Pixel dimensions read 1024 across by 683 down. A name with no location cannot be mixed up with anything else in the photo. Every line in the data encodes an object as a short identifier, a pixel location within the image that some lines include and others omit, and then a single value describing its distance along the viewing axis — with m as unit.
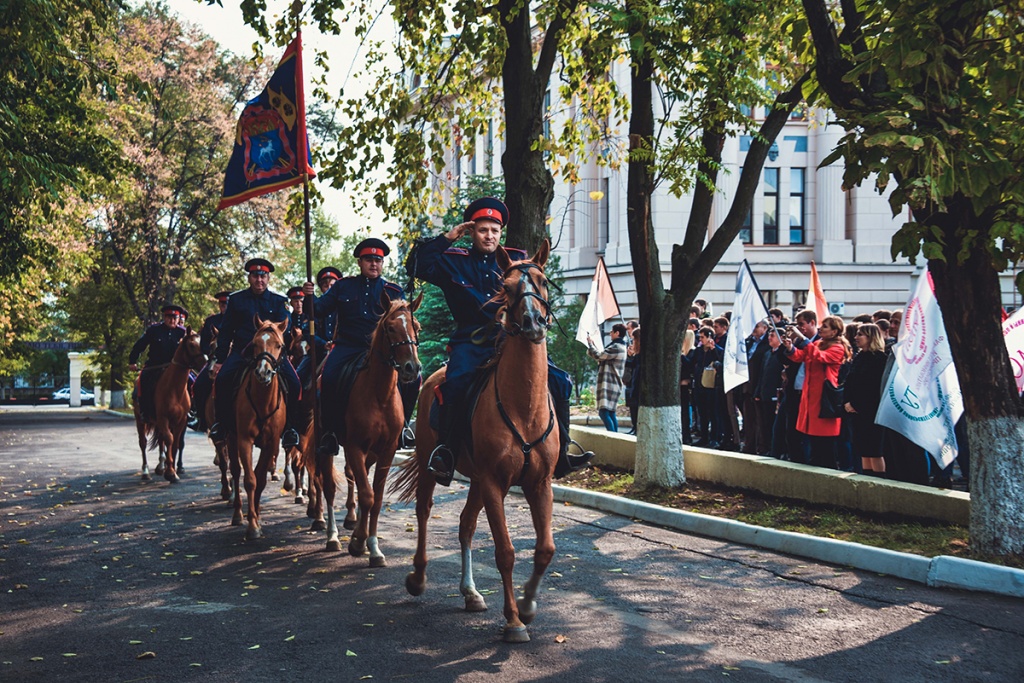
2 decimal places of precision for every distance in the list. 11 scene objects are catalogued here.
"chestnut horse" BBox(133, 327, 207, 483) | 16.12
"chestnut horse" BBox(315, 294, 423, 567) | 9.30
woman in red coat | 13.56
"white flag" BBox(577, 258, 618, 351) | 21.06
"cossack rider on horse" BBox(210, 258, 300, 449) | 12.05
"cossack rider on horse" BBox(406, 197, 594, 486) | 7.49
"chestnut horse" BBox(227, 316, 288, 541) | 11.01
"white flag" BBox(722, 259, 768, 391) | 16.28
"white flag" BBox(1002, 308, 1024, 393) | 12.29
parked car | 81.81
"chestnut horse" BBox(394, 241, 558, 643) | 6.61
